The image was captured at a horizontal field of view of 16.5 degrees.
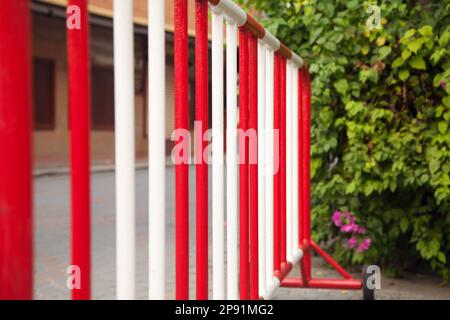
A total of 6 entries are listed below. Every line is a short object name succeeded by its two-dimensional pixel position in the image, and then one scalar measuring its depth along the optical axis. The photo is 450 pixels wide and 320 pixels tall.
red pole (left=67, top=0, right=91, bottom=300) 2.91
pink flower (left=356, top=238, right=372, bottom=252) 6.95
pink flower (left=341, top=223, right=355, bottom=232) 6.97
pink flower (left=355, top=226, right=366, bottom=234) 6.98
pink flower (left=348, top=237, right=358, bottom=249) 7.01
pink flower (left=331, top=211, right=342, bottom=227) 6.99
